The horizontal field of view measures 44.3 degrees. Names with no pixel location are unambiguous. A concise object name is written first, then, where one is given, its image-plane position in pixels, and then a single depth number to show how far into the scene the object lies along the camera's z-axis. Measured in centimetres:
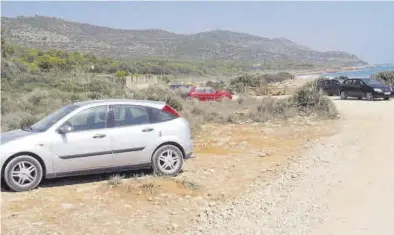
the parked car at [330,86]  3716
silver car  787
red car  3340
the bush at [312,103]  2002
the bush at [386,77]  4134
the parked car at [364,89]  3094
